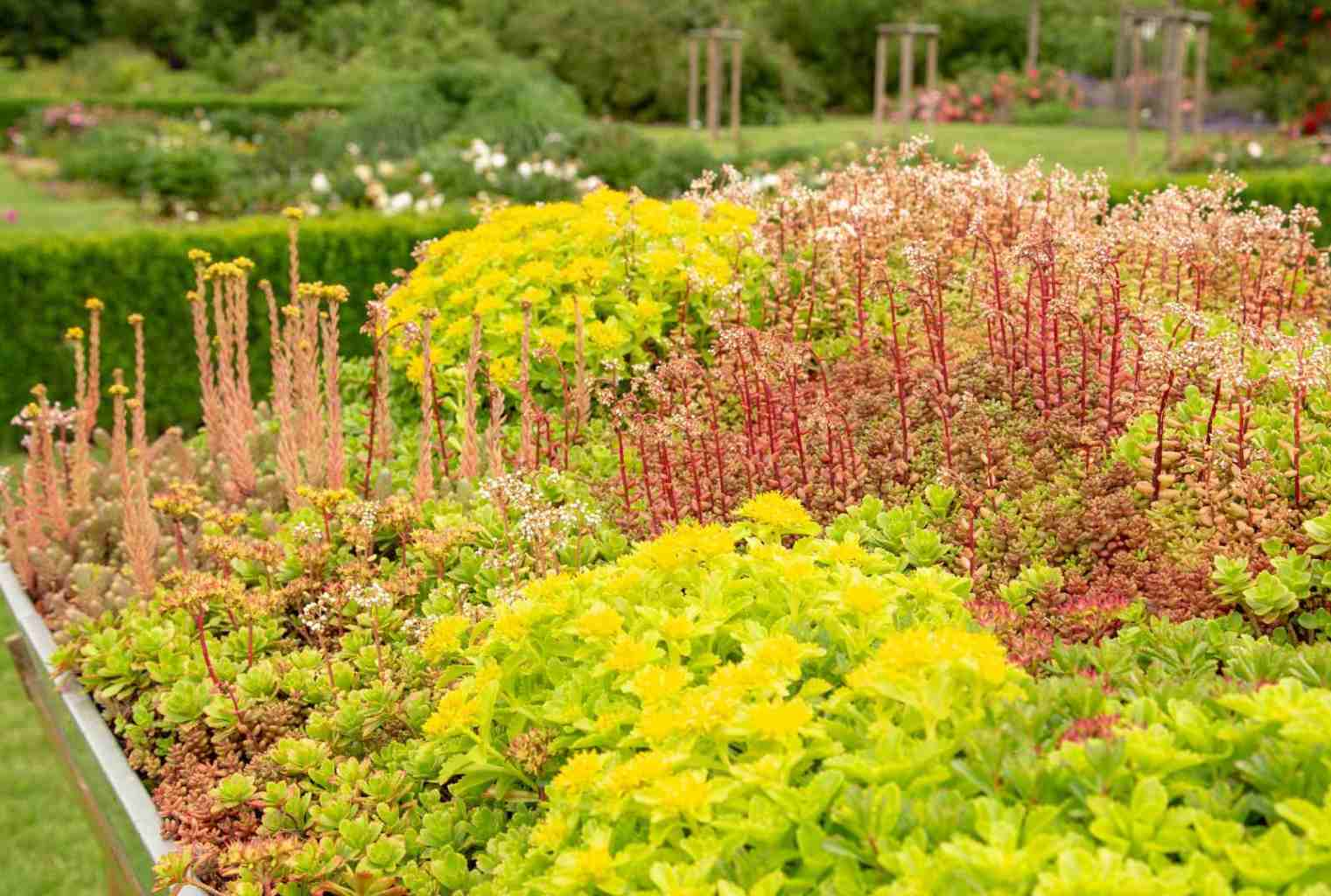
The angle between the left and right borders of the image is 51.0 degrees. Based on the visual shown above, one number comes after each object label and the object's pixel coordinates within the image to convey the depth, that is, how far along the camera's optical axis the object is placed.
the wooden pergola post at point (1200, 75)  16.33
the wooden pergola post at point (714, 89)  19.56
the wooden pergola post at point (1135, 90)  14.76
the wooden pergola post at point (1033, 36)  25.22
